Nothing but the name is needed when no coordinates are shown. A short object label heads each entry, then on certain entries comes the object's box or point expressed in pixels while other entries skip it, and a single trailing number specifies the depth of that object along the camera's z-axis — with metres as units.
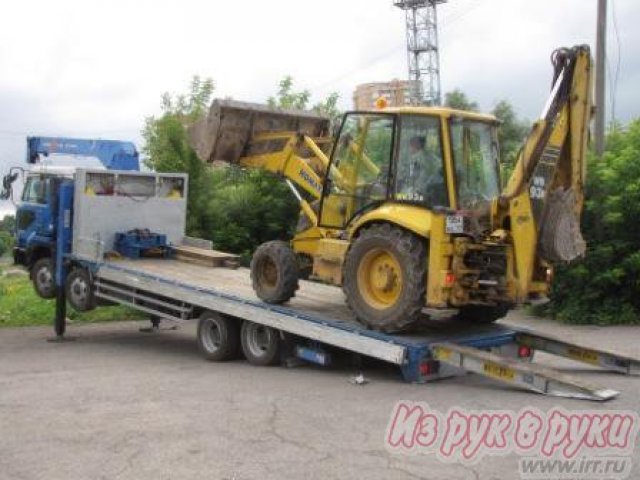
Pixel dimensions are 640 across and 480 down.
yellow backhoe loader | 9.14
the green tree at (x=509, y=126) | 32.19
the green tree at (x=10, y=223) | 16.41
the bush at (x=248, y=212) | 20.27
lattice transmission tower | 43.41
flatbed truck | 9.07
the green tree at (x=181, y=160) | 20.12
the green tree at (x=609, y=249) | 15.44
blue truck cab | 15.11
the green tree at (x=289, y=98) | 22.75
